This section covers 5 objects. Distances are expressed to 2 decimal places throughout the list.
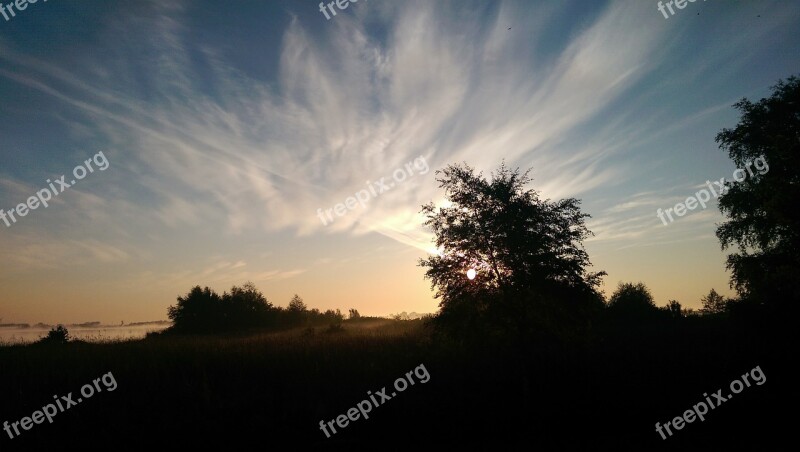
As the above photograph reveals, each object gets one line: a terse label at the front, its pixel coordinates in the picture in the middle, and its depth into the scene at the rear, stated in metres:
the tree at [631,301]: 49.59
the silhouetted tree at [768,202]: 18.11
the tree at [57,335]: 28.19
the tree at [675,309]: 50.75
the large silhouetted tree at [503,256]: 15.82
